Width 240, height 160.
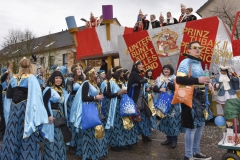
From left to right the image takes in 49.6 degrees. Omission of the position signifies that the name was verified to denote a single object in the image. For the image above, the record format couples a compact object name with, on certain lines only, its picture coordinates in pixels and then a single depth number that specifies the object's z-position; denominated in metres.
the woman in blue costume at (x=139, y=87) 5.05
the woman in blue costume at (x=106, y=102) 5.30
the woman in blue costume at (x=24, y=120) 3.53
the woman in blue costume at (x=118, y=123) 5.04
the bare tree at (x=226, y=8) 21.01
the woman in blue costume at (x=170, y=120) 5.17
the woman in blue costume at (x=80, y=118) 4.19
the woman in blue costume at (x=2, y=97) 6.29
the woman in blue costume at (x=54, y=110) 3.82
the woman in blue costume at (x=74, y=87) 5.01
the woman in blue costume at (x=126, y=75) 5.51
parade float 6.72
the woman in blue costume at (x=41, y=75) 7.52
